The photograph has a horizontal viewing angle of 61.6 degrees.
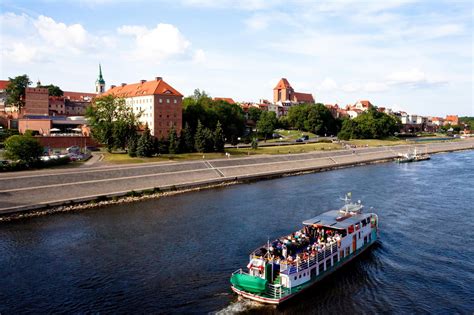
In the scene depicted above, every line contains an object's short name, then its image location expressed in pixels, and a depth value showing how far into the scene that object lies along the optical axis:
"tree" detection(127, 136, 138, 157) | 78.31
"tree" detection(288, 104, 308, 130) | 161.75
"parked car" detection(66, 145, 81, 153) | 81.12
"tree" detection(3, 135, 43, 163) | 61.41
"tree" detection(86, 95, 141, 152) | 83.51
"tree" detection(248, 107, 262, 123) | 169.88
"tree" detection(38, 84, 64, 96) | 165.50
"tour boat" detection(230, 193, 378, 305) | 26.53
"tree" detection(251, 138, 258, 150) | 99.44
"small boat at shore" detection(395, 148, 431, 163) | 109.69
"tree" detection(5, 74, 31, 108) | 129.12
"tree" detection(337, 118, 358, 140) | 145.74
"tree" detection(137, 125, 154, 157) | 78.44
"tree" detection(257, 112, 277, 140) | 133.88
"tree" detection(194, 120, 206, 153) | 88.31
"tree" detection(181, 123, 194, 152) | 89.00
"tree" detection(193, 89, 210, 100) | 139.75
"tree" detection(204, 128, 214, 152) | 89.06
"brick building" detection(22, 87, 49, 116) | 126.81
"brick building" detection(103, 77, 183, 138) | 96.69
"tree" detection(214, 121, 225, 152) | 90.69
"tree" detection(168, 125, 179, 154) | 85.75
